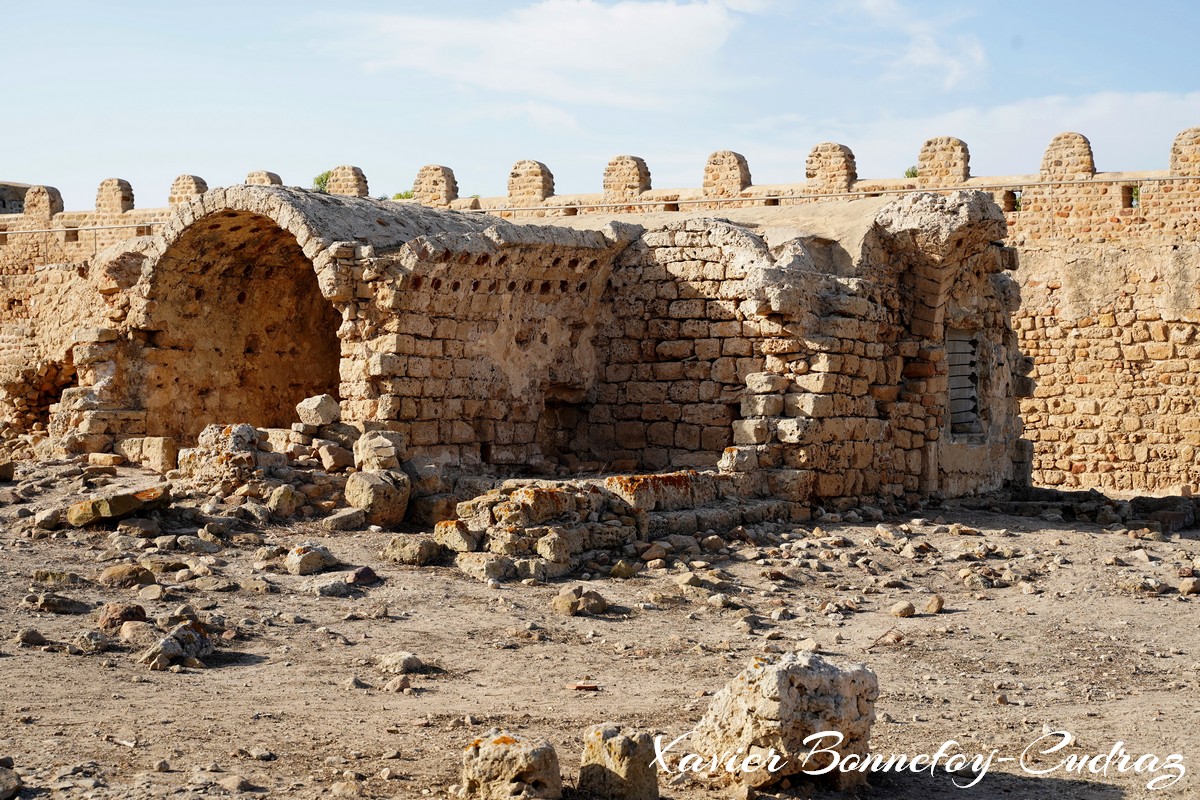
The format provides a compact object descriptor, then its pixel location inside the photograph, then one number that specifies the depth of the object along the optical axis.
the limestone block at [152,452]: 11.74
